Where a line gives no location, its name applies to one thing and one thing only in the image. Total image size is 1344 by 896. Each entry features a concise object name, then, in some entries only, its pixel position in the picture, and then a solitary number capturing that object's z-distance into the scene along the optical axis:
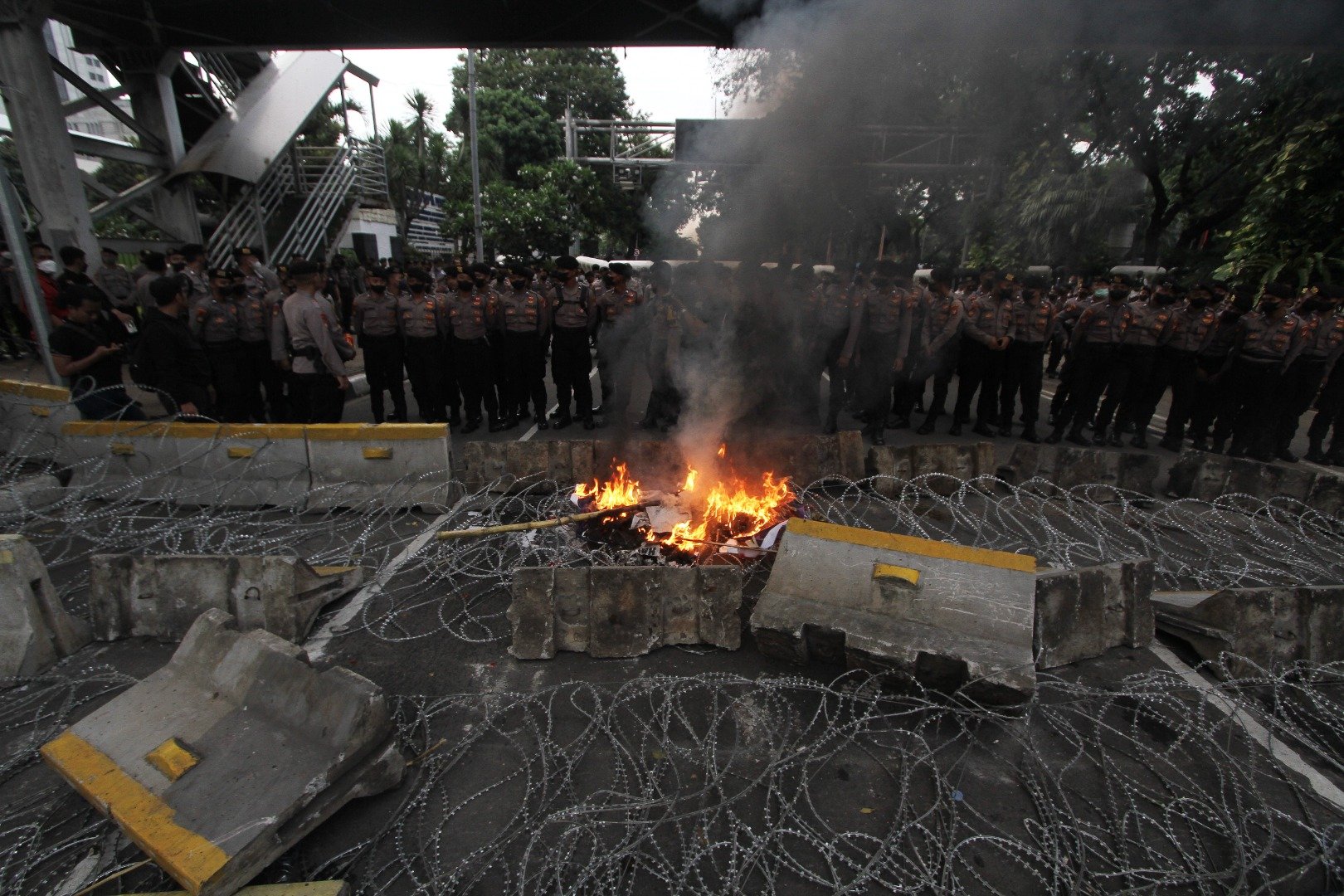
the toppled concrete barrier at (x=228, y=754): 2.48
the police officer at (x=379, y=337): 8.00
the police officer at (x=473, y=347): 8.20
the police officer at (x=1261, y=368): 7.60
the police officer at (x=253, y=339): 7.59
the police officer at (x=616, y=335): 9.12
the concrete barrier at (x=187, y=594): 4.11
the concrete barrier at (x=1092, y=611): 3.98
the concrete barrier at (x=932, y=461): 6.52
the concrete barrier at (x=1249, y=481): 6.04
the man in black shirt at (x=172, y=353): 6.11
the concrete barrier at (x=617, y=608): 4.03
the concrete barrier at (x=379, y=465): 6.00
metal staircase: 15.48
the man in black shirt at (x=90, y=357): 6.39
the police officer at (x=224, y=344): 7.27
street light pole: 17.72
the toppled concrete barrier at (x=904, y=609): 3.47
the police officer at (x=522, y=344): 8.34
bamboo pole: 5.13
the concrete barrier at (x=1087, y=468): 6.53
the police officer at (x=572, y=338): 8.39
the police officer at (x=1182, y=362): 8.04
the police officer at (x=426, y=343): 8.02
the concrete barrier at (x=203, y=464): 6.03
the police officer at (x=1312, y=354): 7.54
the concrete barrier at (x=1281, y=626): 3.93
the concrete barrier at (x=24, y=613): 3.71
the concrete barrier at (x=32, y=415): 6.61
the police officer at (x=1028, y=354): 8.38
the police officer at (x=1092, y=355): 8.18
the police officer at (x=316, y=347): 6.71
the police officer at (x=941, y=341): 8.54
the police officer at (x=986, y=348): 8.46
